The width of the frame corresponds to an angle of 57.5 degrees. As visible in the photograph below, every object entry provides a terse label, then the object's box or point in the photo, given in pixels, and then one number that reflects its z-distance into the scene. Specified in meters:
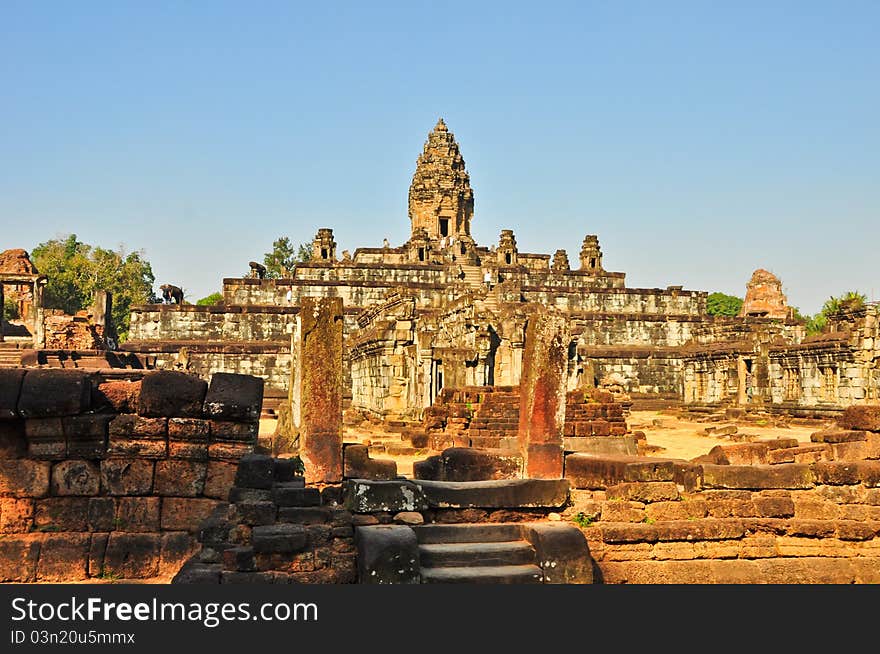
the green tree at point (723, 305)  80.88
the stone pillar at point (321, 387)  7.61
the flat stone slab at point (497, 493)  7.49
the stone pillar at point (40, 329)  29.88
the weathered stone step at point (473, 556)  6.94
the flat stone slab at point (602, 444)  16.86
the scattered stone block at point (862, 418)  9.56
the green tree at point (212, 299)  80.81
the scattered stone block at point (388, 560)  6.24
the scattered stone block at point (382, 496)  7.14
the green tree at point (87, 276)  65.25
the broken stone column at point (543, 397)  8.77
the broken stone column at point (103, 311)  36.74
